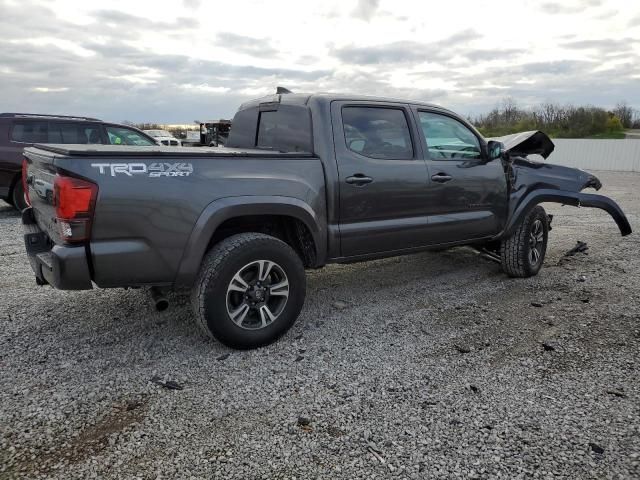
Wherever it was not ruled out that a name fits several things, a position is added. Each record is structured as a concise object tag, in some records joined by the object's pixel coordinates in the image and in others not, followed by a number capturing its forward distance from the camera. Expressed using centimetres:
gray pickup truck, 304
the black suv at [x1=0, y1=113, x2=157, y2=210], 859
